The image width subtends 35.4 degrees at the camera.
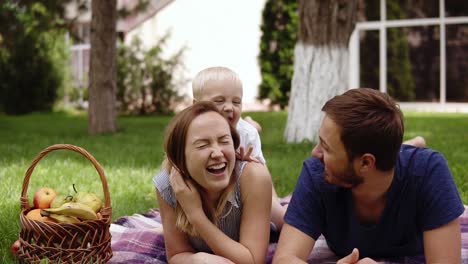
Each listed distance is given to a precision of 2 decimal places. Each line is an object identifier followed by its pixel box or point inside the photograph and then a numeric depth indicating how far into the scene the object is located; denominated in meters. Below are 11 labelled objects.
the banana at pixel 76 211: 3.64
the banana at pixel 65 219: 3.63
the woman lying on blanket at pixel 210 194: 3.40
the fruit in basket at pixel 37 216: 3.69
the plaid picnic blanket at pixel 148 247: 3.94
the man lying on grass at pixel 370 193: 3.11
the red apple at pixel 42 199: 4.03
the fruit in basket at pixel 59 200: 3.82
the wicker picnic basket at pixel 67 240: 3.55
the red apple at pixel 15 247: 3.90
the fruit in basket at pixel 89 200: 3.86
